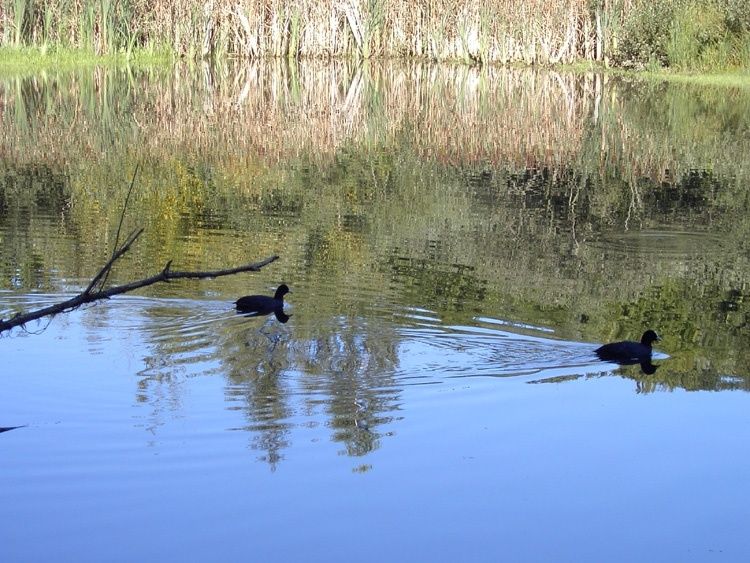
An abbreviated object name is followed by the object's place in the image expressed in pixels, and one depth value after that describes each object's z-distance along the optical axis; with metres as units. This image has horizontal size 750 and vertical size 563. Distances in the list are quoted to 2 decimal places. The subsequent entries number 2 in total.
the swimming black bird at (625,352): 15.09
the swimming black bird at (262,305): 16.08
